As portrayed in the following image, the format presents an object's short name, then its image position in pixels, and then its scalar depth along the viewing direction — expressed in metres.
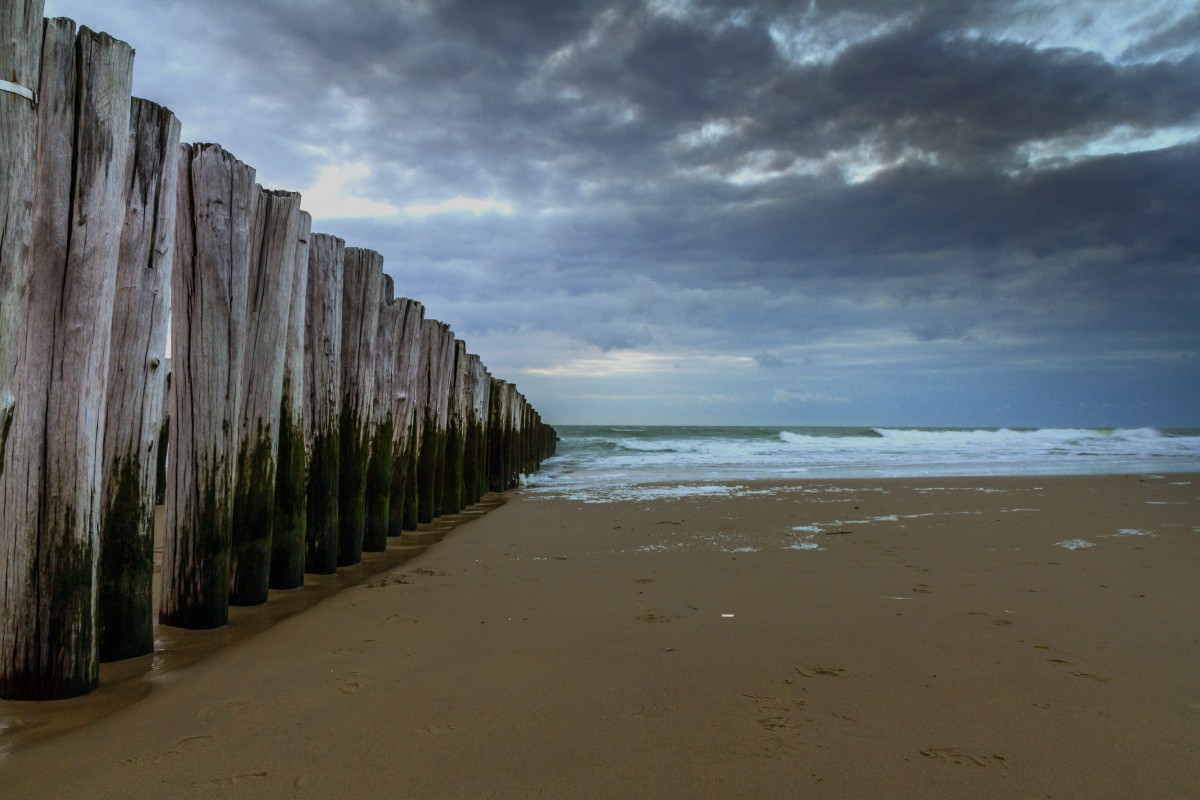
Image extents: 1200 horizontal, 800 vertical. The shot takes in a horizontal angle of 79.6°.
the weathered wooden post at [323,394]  4.25
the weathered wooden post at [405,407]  5.85
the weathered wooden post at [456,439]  8.09
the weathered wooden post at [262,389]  3.44
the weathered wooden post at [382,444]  5.28
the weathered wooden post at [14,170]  1.93
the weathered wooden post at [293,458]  3.73
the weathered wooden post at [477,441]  9.27
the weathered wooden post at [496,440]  11.21
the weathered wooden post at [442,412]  7.36
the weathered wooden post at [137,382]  2.54
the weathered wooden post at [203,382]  3.08
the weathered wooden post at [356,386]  4.76
